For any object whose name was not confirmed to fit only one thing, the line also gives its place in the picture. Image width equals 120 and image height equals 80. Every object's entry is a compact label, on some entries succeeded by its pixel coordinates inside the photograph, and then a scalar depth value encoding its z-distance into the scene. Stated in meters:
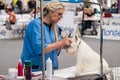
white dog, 2.77
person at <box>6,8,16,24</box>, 12.54
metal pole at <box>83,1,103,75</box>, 2.66
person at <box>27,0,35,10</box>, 16.77
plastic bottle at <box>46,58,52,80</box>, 2.58
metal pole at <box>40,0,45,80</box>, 2.05
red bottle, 2.66
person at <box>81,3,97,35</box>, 12.97
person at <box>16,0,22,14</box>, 16.84
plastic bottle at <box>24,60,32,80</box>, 2.53
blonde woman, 2.91
